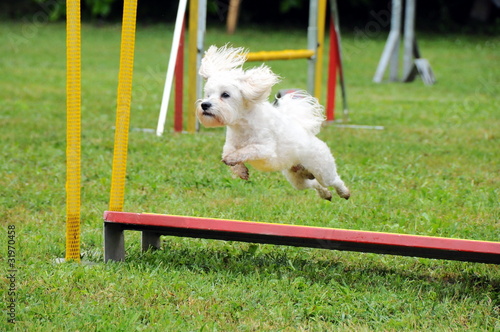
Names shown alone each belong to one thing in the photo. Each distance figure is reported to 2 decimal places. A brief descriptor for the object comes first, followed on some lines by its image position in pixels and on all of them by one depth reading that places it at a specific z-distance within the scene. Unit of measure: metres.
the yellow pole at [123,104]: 8.08
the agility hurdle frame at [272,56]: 15.10
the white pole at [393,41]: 28.67
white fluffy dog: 8.12
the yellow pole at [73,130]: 7.98
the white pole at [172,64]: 14.70
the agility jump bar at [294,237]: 7.04
